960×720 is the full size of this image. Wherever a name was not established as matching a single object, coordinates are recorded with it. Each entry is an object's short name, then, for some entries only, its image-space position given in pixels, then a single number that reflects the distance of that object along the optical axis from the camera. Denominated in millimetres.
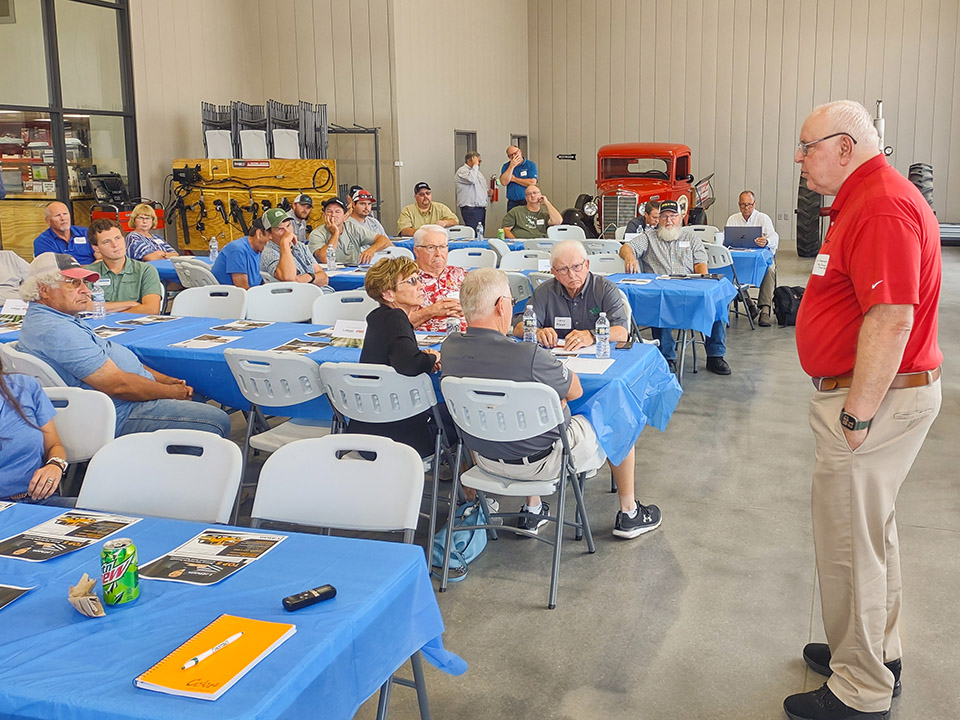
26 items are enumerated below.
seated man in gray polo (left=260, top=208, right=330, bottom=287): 6676
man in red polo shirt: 2234
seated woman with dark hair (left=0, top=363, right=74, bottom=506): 2954
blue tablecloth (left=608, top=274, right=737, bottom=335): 6078
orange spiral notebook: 1505
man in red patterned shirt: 5324
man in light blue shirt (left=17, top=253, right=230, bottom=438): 3896
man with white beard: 6863
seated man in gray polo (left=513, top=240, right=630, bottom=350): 4598
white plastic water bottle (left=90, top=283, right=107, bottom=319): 5418
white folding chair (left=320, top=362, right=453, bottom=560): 3590
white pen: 1571
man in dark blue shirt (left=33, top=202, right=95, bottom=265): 7598
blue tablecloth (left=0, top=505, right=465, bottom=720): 1504
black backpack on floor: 8477
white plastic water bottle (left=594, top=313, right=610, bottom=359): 4039
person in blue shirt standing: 12445
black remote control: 1757
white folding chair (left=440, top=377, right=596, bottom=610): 3242
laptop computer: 8773
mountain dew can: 1806
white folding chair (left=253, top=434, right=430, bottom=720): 2428
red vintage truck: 13148
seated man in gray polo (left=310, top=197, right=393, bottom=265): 8141
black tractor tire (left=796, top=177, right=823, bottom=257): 13922
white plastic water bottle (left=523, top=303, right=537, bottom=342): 4427
